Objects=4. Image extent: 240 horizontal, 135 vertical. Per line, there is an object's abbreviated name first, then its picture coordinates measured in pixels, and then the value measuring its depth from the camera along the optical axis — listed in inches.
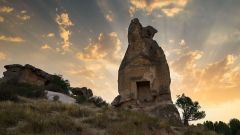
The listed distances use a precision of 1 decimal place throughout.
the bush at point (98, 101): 676.8
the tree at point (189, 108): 904.9
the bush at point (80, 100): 620.6
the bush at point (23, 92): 412.1
